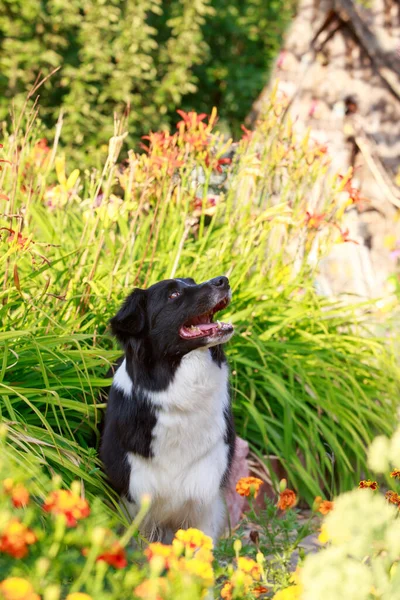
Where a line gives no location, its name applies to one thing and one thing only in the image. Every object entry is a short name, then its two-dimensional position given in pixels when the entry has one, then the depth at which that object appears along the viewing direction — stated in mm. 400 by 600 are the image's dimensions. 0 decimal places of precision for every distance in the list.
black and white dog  3031
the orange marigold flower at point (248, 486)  2787
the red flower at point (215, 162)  4148
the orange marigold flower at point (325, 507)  2709
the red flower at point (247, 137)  4531
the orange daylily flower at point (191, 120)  4164
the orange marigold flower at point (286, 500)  2846
